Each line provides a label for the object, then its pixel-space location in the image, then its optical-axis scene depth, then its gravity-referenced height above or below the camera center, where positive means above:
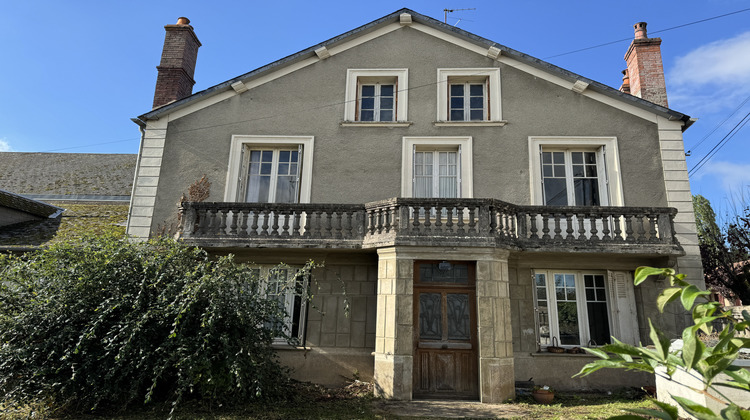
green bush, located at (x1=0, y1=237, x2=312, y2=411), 7.39 -0.23
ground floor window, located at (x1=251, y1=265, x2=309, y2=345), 10.57 +0.40
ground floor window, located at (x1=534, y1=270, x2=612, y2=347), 10.52 +0.54
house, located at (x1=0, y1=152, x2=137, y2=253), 13.08 +4.33
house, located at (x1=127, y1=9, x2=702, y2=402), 9.29 +3.08
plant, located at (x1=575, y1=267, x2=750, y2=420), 1.00 -0.04
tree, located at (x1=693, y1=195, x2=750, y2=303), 13.50 +2.57
